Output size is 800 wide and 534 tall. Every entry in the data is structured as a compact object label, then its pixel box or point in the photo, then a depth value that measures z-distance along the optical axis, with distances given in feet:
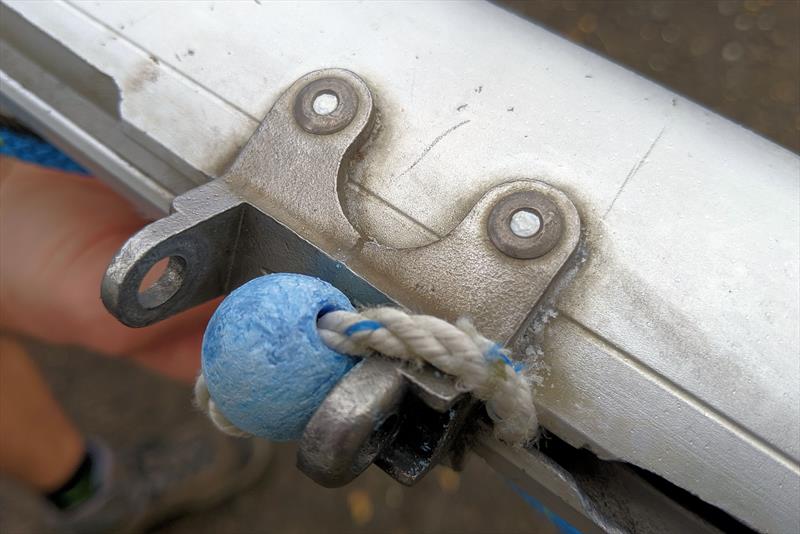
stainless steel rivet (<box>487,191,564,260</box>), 0.41
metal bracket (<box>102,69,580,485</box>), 0.40
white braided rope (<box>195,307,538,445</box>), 0.36
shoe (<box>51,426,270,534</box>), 0.99
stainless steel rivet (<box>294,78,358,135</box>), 0.44
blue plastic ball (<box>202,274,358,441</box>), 0.36
